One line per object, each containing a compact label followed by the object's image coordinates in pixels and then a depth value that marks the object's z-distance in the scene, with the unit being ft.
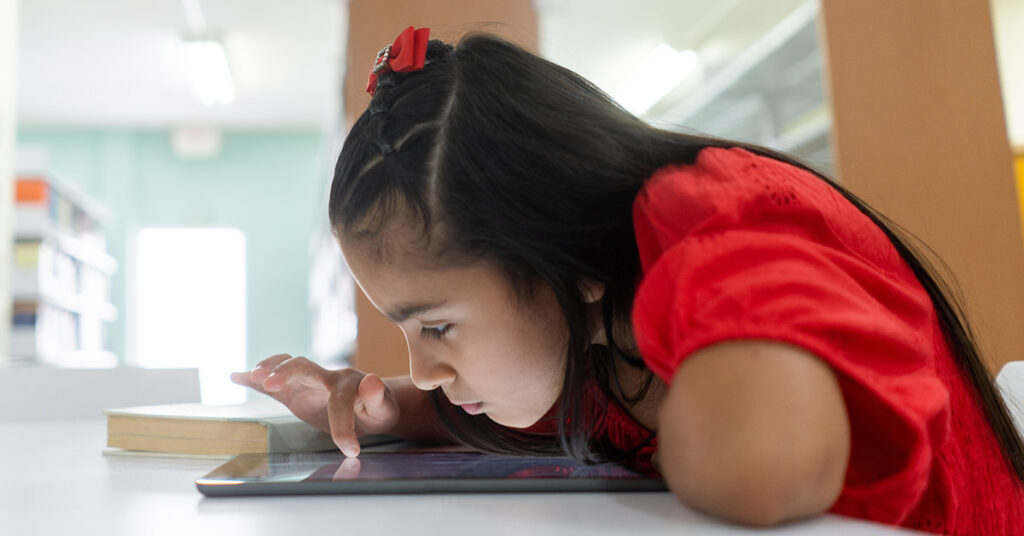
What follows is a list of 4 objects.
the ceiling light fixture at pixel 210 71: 15.52
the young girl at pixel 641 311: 1.20
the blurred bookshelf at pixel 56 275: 12.61
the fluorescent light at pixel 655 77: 14.69
